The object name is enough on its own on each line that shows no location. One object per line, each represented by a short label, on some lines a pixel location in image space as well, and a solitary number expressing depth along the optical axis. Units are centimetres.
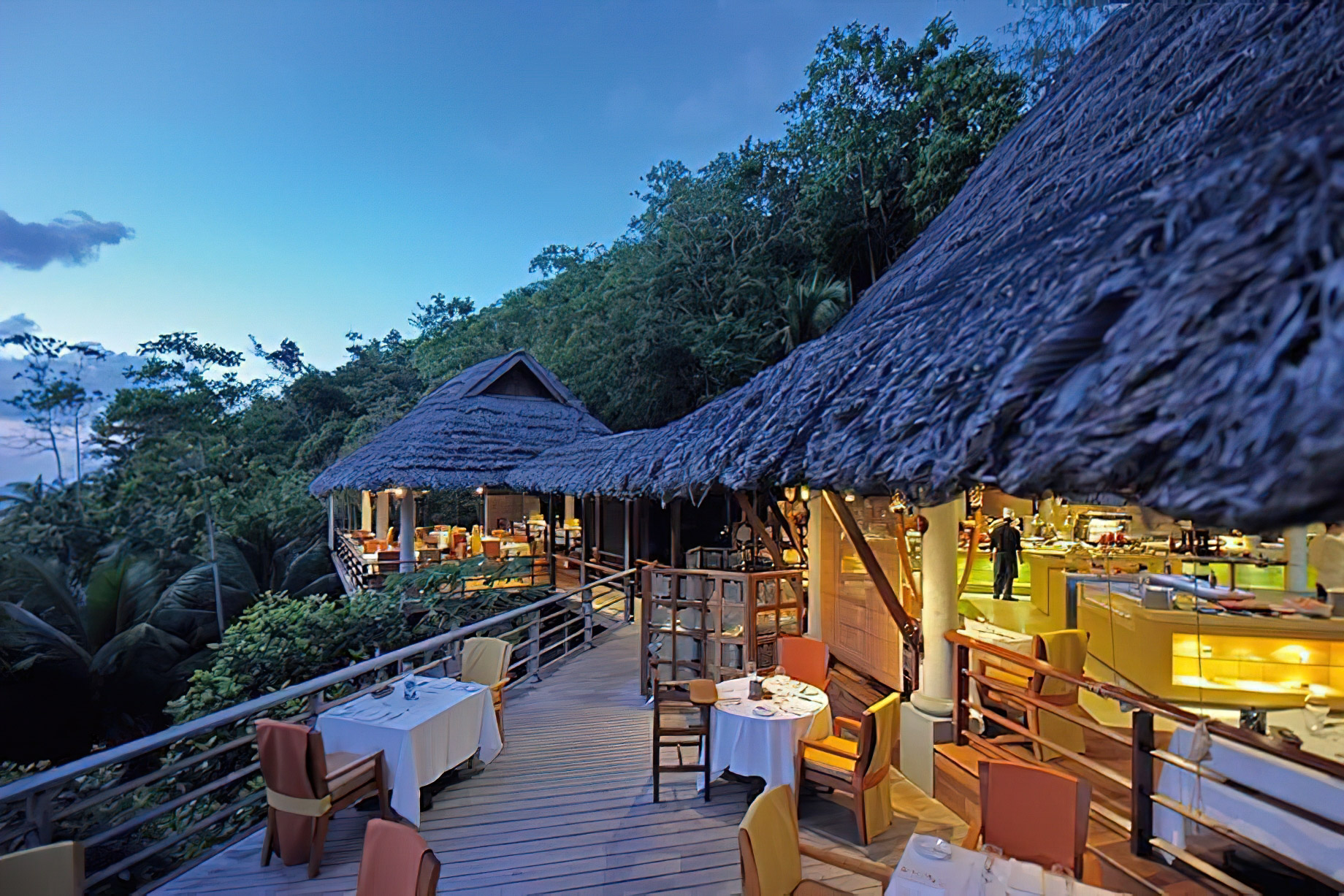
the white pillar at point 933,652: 542
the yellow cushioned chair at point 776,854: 286
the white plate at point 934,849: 299
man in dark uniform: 1072
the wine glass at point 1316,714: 423
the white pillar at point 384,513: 2112
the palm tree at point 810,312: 1455
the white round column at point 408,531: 1286
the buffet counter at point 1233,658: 600
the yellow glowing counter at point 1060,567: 970
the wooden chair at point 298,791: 412
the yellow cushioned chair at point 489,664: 627
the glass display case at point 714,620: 727
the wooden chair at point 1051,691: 512
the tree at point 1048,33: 895
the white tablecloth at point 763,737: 500
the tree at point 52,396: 1947
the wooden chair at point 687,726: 525
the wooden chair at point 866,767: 444
